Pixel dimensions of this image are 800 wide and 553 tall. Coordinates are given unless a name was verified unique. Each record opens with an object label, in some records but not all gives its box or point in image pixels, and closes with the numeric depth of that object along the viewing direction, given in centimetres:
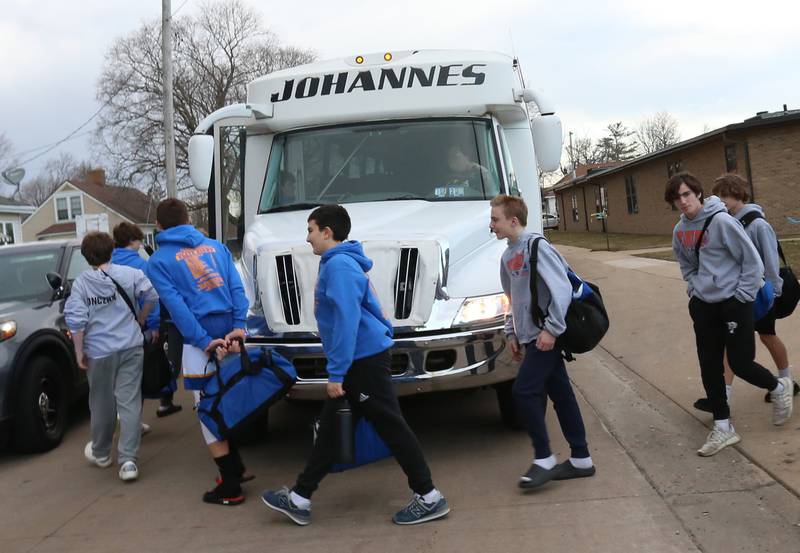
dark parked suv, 595
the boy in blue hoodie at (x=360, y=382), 408
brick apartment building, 2142
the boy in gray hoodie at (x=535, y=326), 436
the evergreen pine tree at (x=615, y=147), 8212
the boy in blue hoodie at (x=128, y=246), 630
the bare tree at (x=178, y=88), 4044
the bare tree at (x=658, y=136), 7476
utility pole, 1859
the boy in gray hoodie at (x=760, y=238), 513
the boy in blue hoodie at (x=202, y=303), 460
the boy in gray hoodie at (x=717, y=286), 473
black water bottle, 414
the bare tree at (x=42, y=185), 7300
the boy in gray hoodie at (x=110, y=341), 534
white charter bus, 486
